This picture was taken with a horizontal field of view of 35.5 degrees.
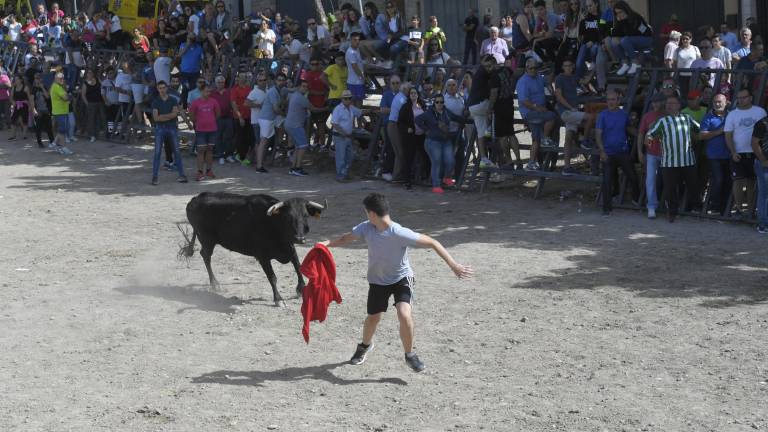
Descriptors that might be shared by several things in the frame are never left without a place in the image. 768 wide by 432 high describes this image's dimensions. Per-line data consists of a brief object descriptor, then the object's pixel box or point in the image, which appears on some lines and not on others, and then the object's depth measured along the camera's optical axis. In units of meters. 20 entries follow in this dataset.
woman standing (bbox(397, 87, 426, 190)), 19.84
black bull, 12.28
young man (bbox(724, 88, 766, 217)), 15.88
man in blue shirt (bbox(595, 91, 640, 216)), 17.11
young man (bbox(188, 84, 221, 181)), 21.31
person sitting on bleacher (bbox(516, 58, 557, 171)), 18.64
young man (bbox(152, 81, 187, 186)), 21.08
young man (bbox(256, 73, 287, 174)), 22.19
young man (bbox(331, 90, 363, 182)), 20.94
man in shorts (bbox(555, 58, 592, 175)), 18.28
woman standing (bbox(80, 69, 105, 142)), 27.11
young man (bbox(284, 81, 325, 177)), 21.58
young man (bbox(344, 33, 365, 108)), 21.61
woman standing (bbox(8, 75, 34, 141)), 27.38
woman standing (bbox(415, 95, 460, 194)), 19.45
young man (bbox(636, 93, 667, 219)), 16.77
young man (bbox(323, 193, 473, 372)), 9.77
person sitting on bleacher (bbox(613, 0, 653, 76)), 18.36
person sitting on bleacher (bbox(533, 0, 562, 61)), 19.95
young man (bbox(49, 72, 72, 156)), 25.14
